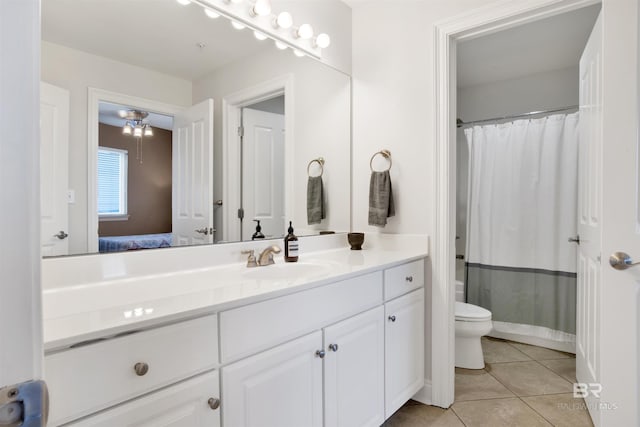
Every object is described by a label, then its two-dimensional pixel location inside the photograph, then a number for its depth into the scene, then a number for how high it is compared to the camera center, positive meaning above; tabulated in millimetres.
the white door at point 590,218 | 1676 -29
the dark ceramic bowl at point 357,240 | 2250 -174
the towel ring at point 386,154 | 2186 +352
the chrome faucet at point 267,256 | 1691 -207
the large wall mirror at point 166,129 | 1221 +352
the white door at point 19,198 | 292 +12
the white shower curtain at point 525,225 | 2777 -100
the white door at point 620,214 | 1455 -6
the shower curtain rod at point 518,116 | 2816 +808
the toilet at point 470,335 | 2402 -825
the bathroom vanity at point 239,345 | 798 -383
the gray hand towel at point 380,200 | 2123 +72
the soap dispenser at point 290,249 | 1812 -186
